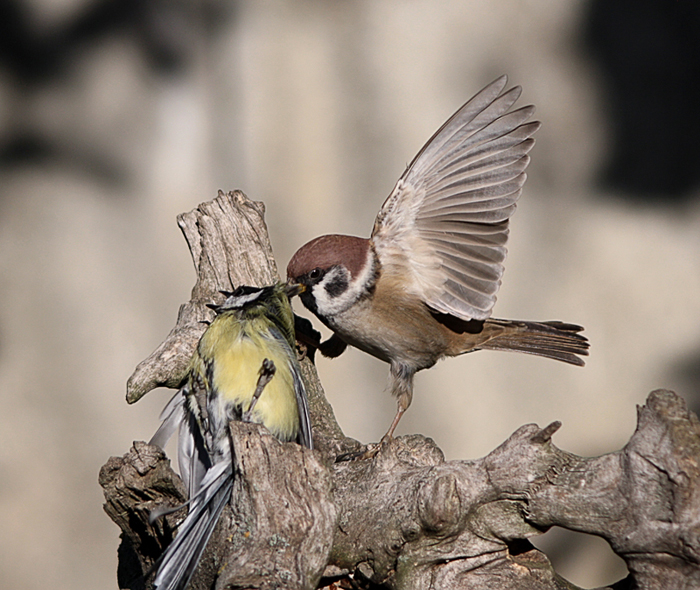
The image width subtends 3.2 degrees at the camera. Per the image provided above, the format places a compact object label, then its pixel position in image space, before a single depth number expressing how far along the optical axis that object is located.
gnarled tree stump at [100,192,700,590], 4.31
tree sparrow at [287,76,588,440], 4.39
